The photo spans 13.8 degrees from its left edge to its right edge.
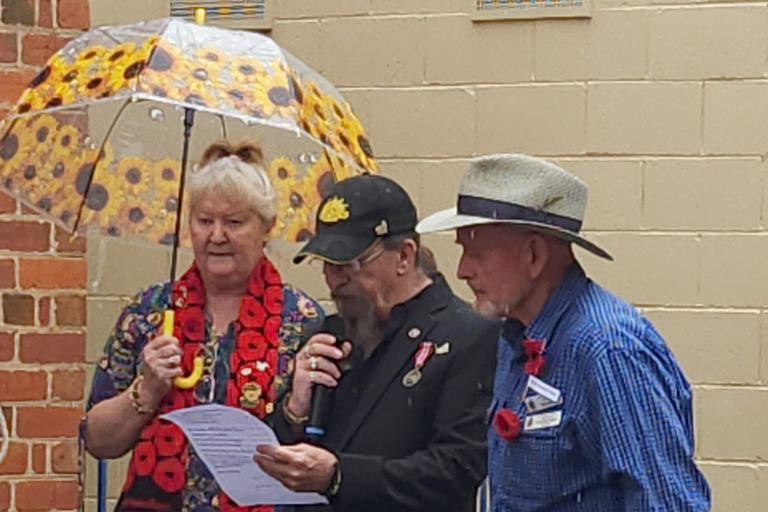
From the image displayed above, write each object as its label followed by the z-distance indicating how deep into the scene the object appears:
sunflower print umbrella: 8.11
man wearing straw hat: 6.15
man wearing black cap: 7.47
